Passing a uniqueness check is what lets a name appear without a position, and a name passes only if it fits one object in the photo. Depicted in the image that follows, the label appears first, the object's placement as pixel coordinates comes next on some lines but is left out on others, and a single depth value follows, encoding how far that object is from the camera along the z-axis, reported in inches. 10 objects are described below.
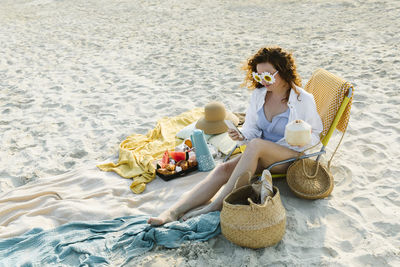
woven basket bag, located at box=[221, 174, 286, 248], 111.8
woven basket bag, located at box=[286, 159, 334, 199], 137.3
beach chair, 140.1
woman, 132.6
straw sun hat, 185.8
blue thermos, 166.8
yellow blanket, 169.6
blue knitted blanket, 120.6
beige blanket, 144.7
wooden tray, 165.9
